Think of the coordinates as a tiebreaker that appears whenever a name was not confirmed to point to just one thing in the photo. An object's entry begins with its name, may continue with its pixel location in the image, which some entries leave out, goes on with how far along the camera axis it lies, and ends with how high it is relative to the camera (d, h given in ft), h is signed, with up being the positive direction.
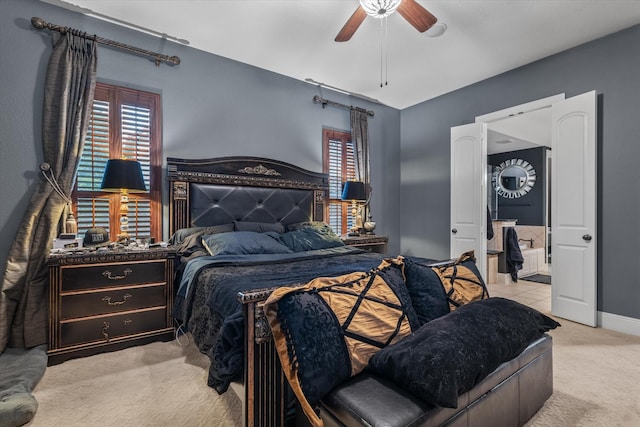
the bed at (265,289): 4.04 -1.34
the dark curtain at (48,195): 7.71 +0.50
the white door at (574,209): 10.28 +0.13
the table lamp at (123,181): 8.48 +0.93
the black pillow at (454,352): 3.63 -1.89
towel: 16.85 -2.28
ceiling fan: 6.90 +4.75
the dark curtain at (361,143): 15.15 +3.51
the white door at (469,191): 13.39 +1.00
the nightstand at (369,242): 12.69 -1.24
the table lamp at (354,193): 13.57 +0.90
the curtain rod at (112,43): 8.37 +5.22
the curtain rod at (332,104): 14.06 +5.24
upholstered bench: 3.51 -2.45
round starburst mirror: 23.09 +2.75
